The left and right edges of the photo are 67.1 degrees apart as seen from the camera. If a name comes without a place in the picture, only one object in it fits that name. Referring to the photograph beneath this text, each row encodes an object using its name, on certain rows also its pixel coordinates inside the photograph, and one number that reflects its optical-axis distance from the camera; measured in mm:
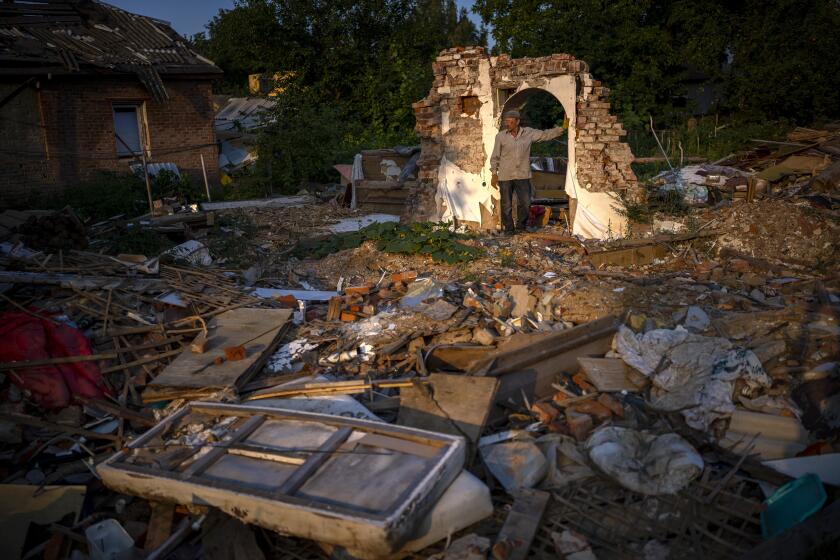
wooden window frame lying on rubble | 3299
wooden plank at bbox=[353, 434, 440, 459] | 3857
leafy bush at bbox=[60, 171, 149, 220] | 12477
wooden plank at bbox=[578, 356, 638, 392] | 5141
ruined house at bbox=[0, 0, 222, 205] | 13008
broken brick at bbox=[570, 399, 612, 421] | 4789
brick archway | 10172
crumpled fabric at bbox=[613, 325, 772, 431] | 4789
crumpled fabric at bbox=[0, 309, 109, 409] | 5441
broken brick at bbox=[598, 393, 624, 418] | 4840
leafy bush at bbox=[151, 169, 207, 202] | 13719
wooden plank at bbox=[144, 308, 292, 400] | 5441
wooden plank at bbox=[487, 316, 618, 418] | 5074
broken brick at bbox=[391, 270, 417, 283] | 7941
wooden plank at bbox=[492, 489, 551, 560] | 3533
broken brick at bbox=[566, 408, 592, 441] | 4602
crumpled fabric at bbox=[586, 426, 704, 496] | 4004
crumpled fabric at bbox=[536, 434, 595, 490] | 4199
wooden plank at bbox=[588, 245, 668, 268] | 8781
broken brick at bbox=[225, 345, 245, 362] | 5789
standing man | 9828
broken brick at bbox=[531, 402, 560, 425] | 4801
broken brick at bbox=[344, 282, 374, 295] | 7535
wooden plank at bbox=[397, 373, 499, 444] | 4520
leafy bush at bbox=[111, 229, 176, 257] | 8906
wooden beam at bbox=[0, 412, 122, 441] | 5055
